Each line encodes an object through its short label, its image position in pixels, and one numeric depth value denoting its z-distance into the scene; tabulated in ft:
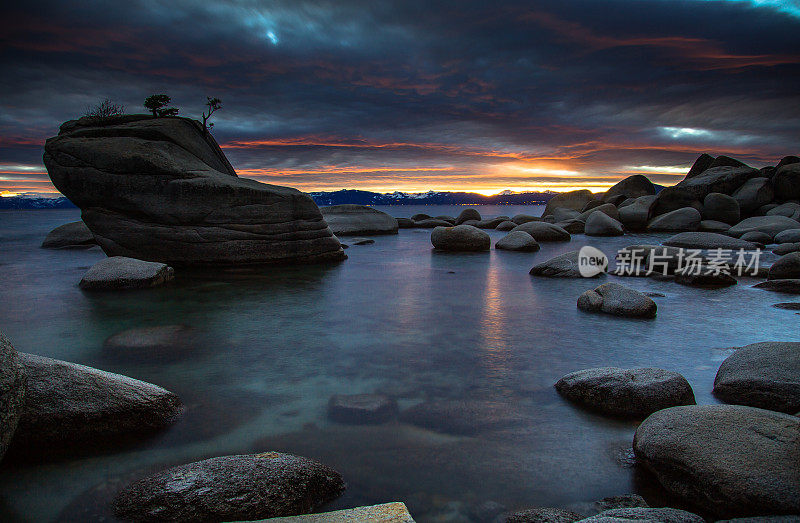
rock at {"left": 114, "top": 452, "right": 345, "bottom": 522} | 7.37
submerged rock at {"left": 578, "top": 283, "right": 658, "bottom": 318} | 20.84
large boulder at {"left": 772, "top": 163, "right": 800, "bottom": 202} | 80.23
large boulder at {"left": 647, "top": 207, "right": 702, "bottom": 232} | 76.43
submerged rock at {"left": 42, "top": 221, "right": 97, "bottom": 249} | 55.52
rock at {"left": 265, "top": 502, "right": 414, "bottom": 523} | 6.55
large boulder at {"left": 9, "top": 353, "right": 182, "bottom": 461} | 9.39
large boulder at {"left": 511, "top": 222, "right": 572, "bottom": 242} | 63.62
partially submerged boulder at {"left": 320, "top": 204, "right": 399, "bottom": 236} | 79.05
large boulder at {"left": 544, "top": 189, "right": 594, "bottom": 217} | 121.39
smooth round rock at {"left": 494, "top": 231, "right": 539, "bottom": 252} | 50.98
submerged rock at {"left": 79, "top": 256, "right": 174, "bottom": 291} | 27.48
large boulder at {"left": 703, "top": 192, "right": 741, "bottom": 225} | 77.20
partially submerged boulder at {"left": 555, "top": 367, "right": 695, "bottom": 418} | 11.05
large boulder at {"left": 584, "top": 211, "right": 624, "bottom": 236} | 73.26
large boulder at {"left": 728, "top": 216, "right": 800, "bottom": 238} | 63.21
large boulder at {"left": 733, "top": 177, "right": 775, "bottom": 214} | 79.92
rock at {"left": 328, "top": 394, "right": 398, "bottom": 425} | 11.01
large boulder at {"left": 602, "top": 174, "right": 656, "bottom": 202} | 114.52
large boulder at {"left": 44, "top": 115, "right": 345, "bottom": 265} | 33.63
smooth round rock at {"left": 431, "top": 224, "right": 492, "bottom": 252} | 51.34
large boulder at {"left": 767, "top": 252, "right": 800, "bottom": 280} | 29.58
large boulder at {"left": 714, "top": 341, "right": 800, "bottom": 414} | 10.96
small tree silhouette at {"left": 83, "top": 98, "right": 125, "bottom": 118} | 50.02
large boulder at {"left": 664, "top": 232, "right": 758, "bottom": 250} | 49.39
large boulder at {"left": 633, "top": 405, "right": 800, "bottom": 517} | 7.25
